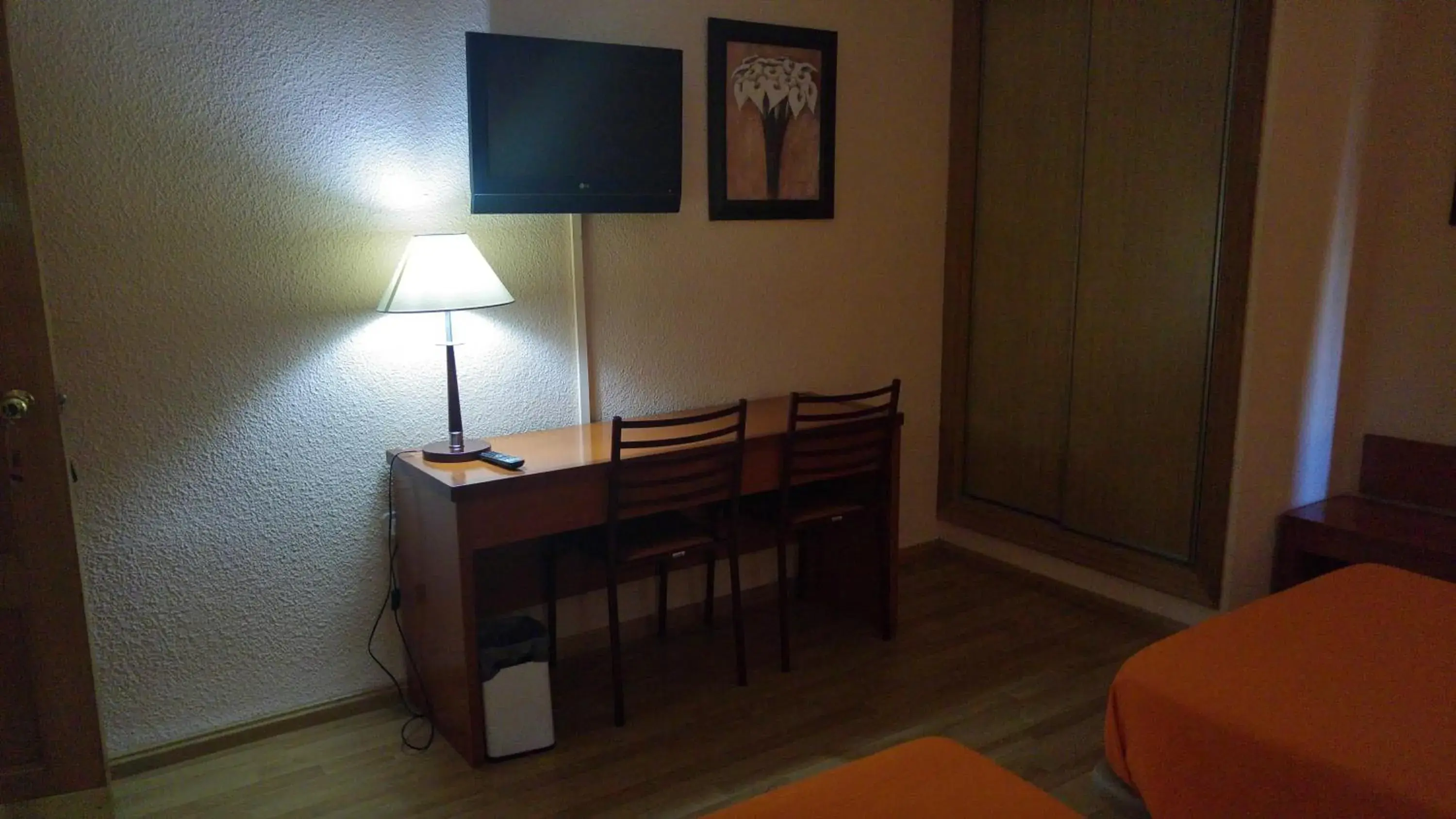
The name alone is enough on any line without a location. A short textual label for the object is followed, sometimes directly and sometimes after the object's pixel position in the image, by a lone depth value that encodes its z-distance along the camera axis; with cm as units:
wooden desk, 255
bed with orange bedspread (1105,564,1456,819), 163
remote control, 264
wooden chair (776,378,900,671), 312
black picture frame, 332
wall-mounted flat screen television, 284
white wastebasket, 263
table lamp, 258
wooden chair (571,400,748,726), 276
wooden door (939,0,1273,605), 313
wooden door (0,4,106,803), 204
